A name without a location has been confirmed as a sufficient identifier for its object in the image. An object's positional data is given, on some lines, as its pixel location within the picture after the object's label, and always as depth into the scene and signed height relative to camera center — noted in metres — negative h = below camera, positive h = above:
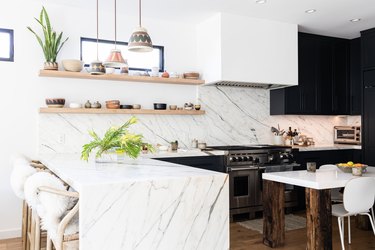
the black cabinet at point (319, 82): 5.56 +0.75
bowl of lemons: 3.39 -0.40
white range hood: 4.73 +1.09
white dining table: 2.96 -0.70
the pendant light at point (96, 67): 3.27 +0.57
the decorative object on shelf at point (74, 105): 4.22 +0.28
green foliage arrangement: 2.66 -0.13
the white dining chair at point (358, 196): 2.98 -0.61
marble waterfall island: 1.84 -0.47
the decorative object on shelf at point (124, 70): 4.49 +0.75
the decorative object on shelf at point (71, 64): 4.20 +0.77
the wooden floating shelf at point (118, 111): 4.12 +0.21
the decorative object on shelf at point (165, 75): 4.72 +0.72
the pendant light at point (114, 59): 3.13 +0.62
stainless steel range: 4.67 -0.59
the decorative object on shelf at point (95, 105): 4.36 +0.28
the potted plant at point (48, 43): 4.11 +1.01
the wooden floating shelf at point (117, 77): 4.10 +0.64
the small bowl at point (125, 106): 4.52 +0.28
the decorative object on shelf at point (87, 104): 4.32 +0.29
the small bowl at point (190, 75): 4.91 +0.74
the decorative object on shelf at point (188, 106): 4.97 +0.31
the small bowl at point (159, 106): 4.74 +0.29
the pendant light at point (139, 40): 2.95 +0.75
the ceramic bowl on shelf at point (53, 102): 4.11 +0.30
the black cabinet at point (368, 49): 5.37 +1.23
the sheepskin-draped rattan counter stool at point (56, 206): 1.96 -0.47
